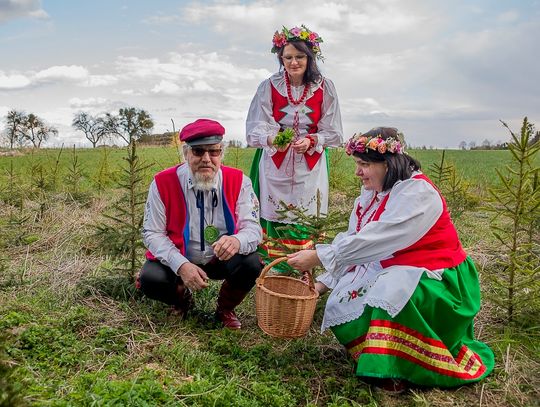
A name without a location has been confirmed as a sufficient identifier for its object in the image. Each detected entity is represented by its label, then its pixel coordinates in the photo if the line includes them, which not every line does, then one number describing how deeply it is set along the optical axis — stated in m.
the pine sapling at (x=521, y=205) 3.71
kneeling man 3.66
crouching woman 2.92
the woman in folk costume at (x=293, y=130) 4.75
